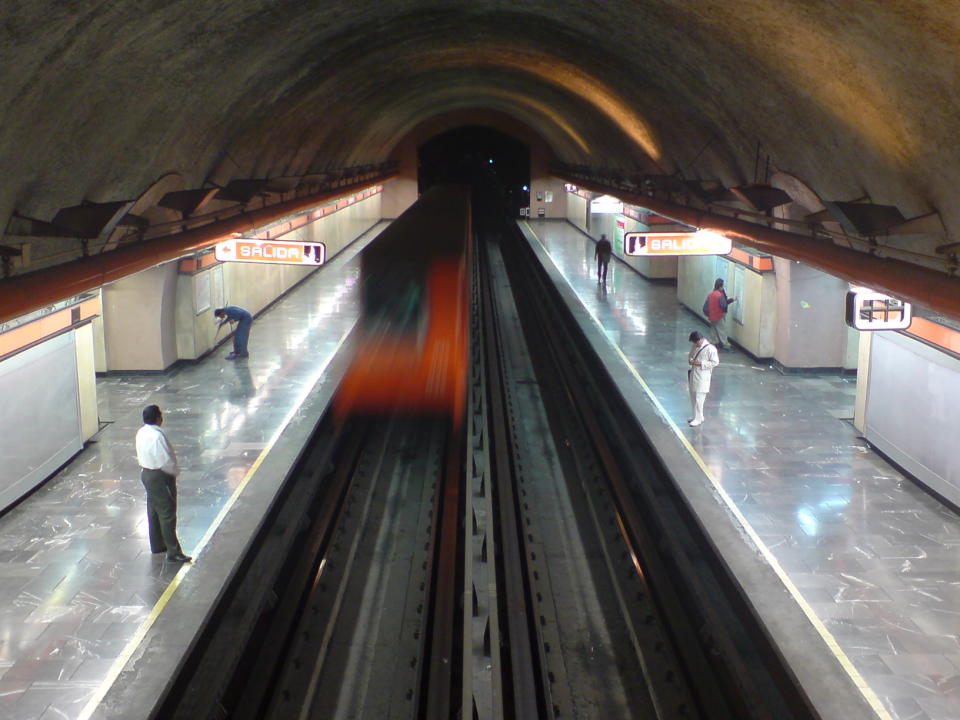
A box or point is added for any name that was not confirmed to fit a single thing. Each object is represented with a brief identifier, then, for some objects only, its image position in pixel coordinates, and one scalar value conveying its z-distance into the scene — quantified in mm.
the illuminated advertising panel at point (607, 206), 23016
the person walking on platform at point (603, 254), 20375
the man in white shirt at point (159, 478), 6914
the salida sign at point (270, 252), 11864
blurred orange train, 9680
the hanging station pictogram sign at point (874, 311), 7848
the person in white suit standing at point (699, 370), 10477
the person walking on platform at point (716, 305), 14133
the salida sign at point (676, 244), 11805
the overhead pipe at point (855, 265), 5238
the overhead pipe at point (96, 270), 5312
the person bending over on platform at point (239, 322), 13969
